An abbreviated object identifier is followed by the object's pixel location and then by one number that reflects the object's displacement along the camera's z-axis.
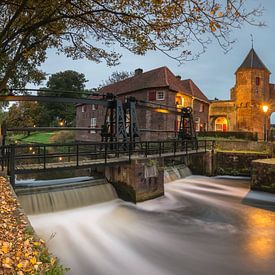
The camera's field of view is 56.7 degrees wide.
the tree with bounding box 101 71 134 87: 61.85
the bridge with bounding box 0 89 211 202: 9.88
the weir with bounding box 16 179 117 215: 9.83
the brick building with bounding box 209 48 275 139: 36.19
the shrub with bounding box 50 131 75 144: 44.03
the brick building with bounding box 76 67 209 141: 29.11
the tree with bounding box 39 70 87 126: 53.53
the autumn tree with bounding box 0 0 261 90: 5.00
